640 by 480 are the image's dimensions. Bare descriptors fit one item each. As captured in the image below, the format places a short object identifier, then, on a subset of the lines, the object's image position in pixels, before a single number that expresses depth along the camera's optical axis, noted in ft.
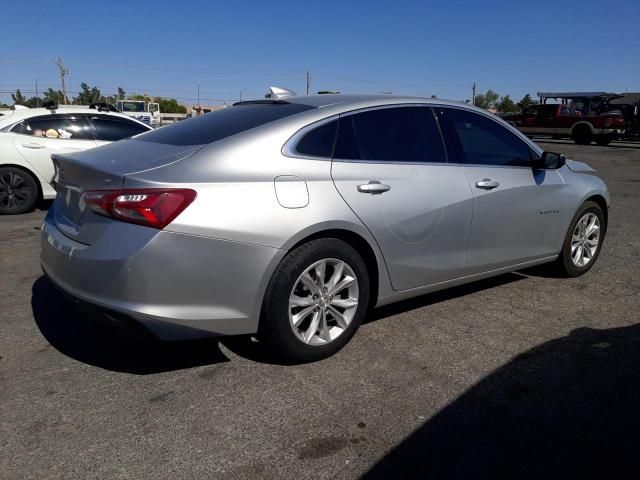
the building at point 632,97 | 156.31
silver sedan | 9.16
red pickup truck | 86.17
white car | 25.57
